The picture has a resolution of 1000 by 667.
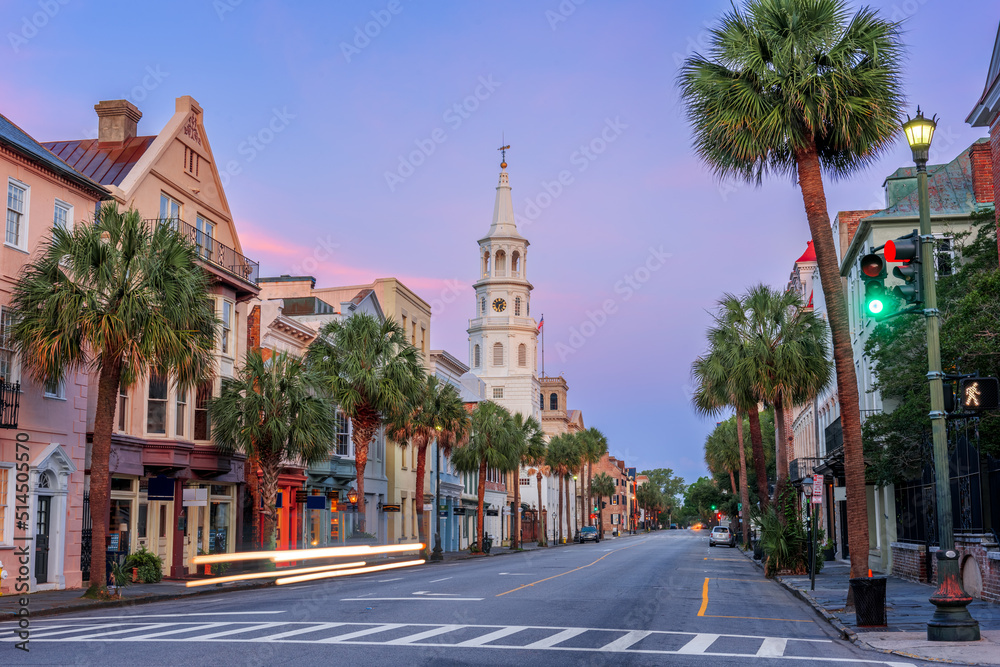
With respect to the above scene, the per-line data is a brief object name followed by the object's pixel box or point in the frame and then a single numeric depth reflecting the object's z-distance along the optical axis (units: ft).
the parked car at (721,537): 247.62
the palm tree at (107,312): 73.31
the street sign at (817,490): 81.97
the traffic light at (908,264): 45.32
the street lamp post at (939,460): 43.78
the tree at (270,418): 104.58
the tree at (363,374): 124.26
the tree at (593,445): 322.14
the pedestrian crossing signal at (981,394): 44.27
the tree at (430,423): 148.36
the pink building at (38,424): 78.28
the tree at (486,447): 194.39
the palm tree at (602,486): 447.42
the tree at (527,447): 226.58
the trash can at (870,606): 51.31
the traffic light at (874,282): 43.32
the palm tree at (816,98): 59.06
